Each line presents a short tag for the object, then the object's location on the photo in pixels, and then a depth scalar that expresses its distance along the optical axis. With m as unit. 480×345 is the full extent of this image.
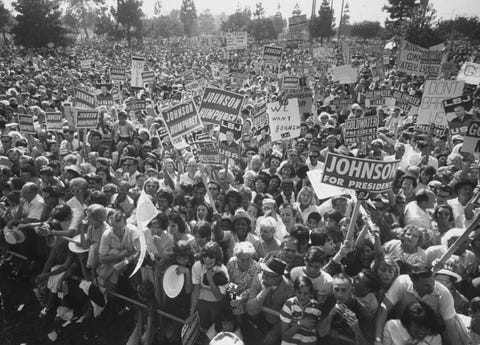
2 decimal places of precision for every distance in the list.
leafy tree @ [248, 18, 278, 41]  67.06
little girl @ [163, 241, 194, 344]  4.11
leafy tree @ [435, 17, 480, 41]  32.72
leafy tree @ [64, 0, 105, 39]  95.97
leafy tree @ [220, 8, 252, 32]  88.69
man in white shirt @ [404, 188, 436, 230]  5.45
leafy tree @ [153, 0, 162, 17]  108.06
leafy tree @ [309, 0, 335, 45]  52.81
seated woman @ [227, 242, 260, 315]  3.82
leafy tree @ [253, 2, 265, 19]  70.00
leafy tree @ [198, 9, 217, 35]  167.75
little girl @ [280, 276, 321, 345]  3.33
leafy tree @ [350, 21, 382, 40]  70.56
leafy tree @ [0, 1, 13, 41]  45.28
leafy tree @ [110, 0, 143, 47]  58.53
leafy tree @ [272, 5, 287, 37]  100.06
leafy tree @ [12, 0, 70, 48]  37.41
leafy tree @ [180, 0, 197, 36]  95.58
